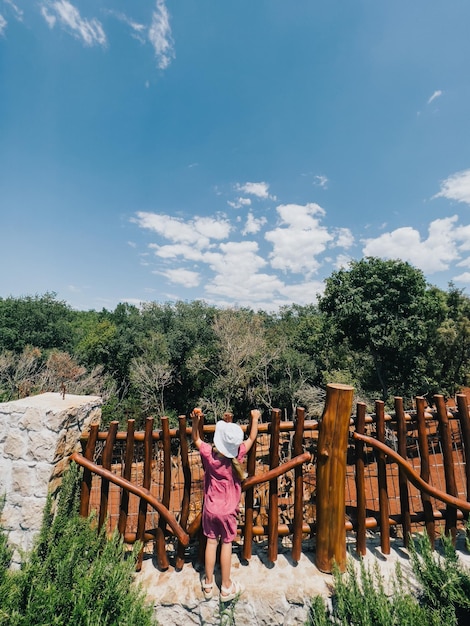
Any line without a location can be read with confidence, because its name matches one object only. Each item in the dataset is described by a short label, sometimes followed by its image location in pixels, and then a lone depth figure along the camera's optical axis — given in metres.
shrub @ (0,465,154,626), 1.68
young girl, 2.12
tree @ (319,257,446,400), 15.60
